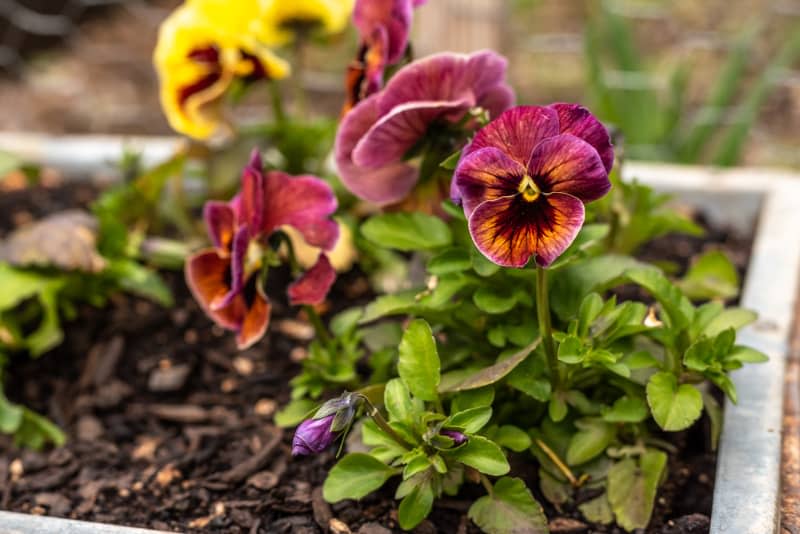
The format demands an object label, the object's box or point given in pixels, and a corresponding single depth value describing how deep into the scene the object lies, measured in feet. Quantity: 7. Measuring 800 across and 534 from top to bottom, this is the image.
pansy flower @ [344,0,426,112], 2.21
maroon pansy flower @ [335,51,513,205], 2.12
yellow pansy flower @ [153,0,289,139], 2.58
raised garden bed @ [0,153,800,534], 2.18
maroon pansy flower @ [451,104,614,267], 1.93
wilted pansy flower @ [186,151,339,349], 2.21
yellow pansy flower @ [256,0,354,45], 2.63
